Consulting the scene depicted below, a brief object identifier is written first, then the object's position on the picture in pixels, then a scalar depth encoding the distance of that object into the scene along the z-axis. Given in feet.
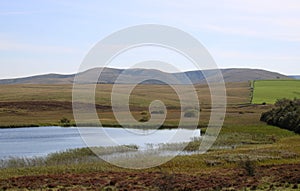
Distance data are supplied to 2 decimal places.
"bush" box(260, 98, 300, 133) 217.62
